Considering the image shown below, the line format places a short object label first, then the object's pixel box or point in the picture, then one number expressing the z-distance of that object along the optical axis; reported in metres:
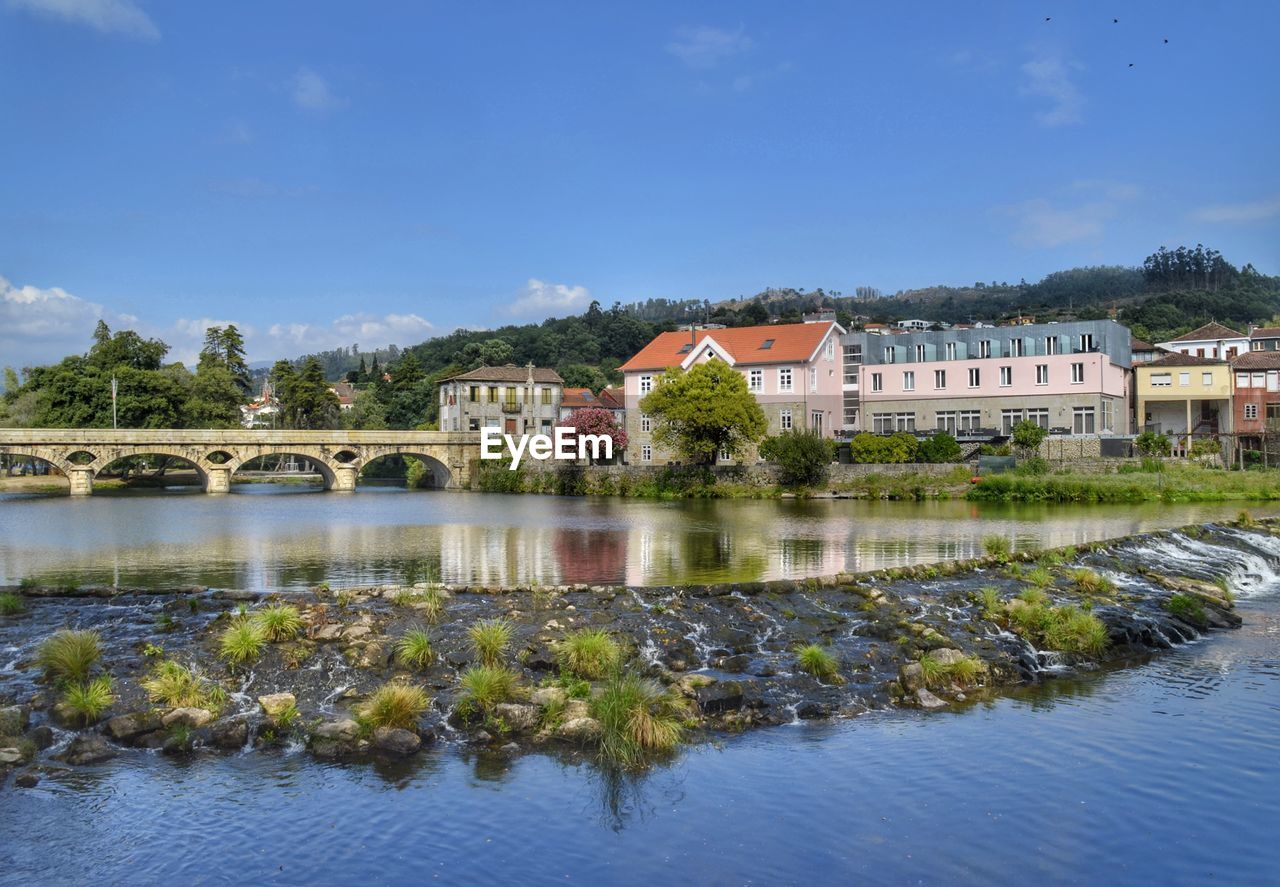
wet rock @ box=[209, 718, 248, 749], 14.72
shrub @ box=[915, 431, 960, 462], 63.19
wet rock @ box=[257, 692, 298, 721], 15.50
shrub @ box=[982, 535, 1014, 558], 28.16
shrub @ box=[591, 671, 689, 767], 14.32
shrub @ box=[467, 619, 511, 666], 17.59
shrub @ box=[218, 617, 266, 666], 17.58
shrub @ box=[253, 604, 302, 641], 18.34
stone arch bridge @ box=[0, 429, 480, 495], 74.25
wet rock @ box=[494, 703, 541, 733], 15.20
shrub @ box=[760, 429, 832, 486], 62.38
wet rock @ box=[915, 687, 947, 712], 16.66
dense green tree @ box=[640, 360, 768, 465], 64.06
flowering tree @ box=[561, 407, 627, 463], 78.19
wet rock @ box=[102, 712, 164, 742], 14.84
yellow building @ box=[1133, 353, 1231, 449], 69.81
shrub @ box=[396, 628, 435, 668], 17.59
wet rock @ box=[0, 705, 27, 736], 14.61
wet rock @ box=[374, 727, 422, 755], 14.48
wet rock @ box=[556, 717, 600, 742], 14.85
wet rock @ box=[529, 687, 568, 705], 15.61
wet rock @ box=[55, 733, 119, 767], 14.11
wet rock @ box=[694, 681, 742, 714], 16.12
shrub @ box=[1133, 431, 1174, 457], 60.94
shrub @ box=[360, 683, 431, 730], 15.00
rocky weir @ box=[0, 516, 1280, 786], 15.00
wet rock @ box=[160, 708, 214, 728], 15.16
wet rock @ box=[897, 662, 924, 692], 17.25
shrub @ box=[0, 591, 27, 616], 21.30
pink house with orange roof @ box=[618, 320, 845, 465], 73.88
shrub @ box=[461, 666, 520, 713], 15.75
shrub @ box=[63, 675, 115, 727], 15.35
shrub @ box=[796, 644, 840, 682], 17.62
